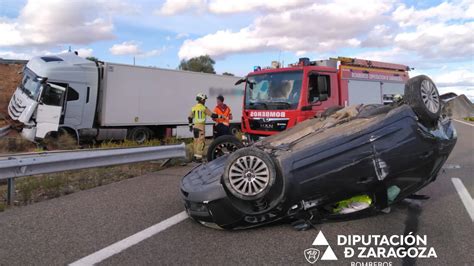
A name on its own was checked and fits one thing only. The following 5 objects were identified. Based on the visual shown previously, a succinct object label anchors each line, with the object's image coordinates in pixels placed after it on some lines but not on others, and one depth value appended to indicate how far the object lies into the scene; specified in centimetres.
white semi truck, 1359
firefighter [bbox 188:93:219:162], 981
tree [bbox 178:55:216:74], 5394
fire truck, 883
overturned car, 403
